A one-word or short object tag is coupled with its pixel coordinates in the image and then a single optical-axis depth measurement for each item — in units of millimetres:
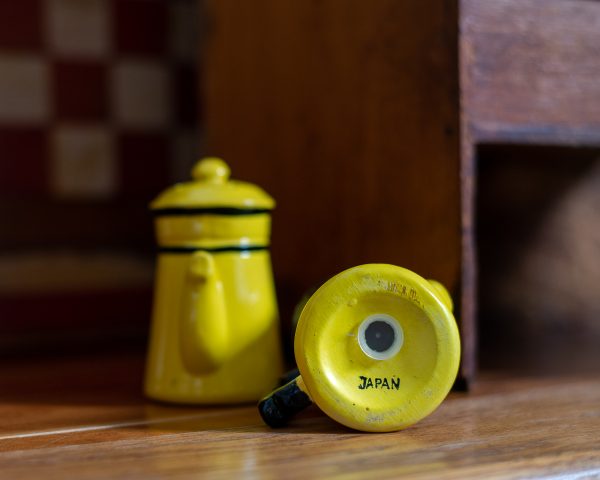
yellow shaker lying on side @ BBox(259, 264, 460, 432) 239
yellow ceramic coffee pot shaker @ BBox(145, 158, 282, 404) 280
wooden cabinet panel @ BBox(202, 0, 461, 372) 302
